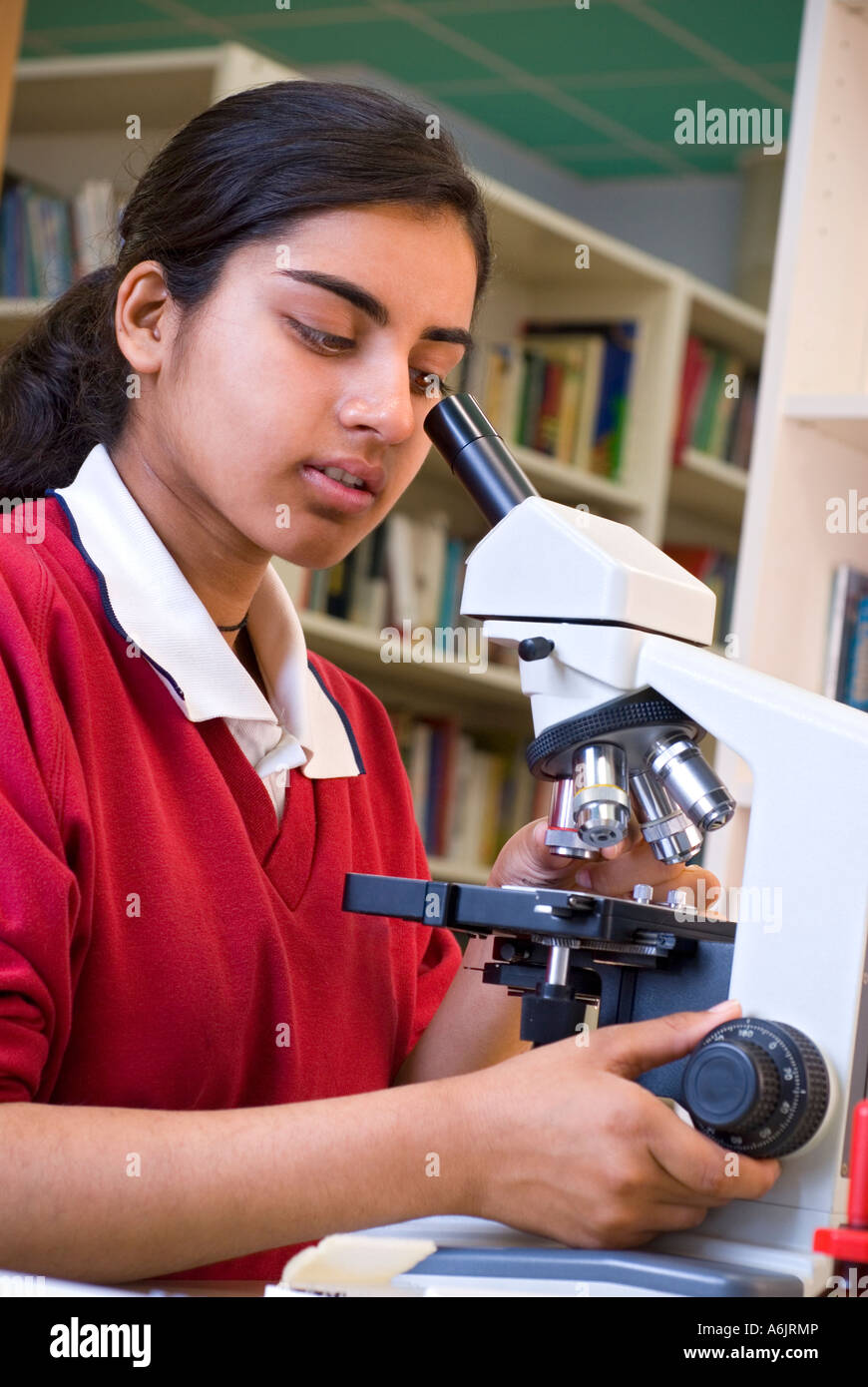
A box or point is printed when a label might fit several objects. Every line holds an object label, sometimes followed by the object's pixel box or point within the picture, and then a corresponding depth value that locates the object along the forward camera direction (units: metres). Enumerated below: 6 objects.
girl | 1.31
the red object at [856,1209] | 1.24
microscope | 1.28
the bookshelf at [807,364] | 1.93
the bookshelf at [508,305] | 3.28
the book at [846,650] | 2.04
